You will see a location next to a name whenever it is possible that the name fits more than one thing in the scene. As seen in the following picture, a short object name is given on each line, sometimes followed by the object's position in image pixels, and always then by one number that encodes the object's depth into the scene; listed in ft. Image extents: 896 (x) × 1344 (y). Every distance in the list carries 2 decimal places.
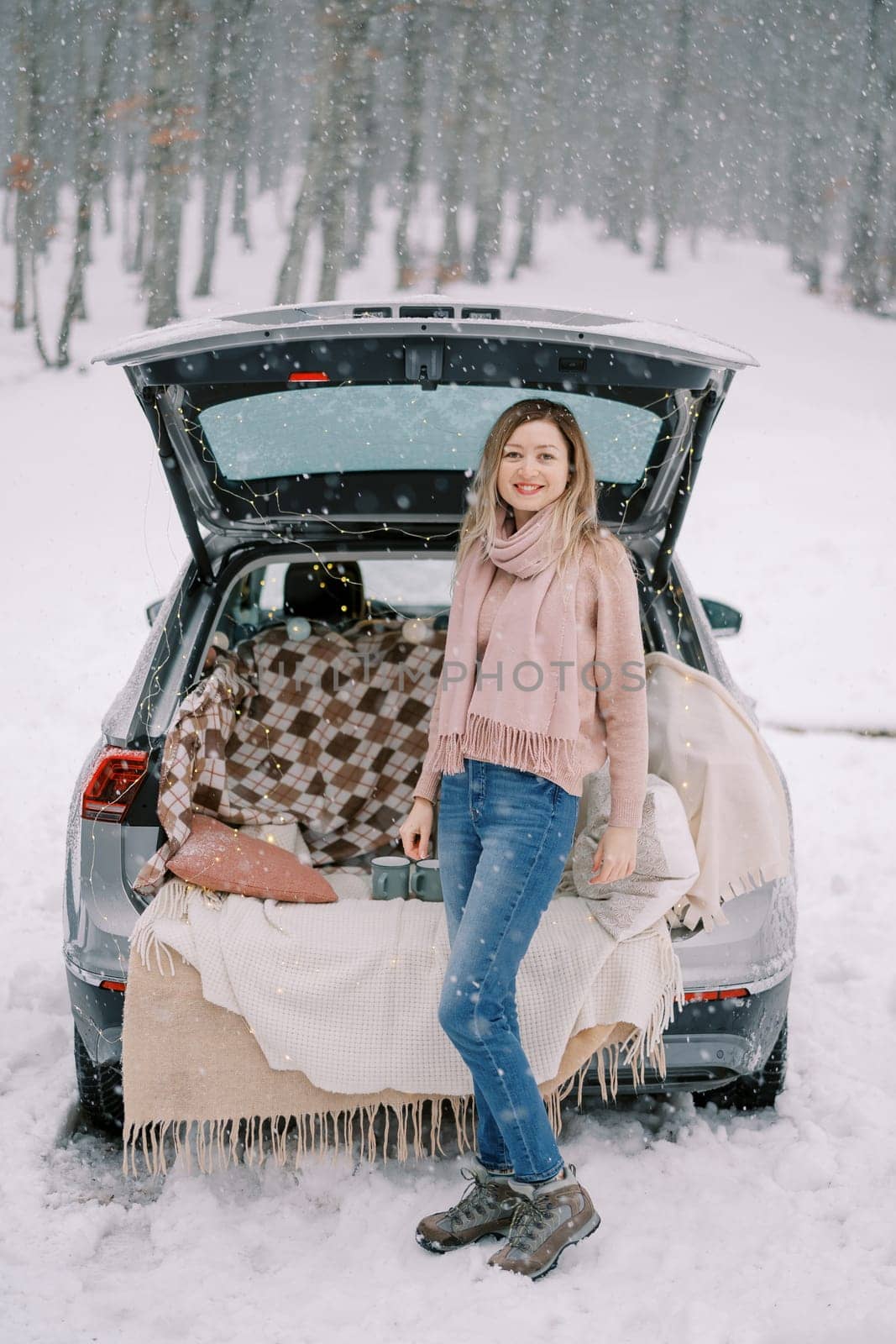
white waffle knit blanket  8.24
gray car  8.06
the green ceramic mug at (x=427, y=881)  9.64
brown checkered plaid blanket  11.19
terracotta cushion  9.06
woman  7.53
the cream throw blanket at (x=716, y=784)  8.68
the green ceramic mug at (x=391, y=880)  9.75
